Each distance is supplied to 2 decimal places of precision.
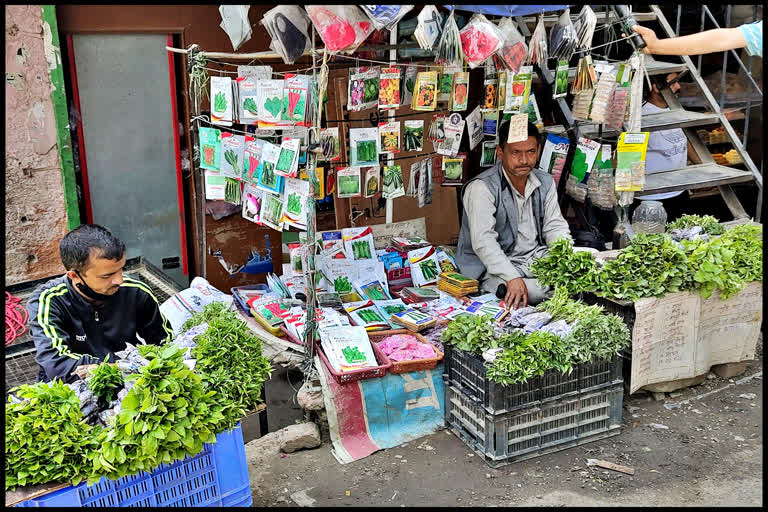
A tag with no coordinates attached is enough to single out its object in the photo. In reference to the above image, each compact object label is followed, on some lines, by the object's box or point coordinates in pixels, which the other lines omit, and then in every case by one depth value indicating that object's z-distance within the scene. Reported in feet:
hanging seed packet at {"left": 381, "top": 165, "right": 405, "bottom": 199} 16.11
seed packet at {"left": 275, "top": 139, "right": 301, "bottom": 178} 13.25
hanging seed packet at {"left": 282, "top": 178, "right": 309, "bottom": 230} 13.47
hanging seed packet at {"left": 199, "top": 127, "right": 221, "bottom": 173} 14.96
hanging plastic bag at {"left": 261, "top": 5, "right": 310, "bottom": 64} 12.20
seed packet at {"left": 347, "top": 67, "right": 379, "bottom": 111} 14.29
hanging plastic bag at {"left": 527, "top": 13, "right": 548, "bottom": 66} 15.38
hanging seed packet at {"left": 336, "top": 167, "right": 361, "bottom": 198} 15.44
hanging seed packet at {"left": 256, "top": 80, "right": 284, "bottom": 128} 13.47
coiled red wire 13.55
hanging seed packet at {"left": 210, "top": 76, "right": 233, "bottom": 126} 14.25
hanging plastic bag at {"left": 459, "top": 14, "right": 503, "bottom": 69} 14.10
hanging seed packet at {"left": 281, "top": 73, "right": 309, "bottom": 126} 13.05
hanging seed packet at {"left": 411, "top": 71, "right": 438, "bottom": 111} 15.06
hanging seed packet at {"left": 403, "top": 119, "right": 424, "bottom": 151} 15.94
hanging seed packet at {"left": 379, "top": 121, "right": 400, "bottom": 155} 15.44
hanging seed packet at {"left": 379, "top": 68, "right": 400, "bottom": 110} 14.60
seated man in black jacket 10.43
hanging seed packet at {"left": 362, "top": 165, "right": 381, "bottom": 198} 15.99
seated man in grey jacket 16.79
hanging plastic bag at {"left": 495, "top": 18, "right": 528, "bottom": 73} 14.75
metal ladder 17.89
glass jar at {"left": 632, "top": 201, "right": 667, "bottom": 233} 16.42
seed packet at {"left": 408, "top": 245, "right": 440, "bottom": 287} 17.90
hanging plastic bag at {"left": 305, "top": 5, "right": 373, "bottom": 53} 12.12
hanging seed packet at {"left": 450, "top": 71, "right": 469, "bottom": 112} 15.92
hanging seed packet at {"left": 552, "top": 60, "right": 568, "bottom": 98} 16.80
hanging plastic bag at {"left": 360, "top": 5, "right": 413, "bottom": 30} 12.28
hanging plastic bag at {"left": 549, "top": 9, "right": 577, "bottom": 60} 15.44
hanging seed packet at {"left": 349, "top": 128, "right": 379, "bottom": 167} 15.05
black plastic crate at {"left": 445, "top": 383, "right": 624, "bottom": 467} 12.54
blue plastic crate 8.91
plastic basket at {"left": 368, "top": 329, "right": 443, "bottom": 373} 13.56
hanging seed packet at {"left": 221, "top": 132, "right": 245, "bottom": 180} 14.60
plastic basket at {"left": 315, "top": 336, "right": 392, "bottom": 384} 13.25
